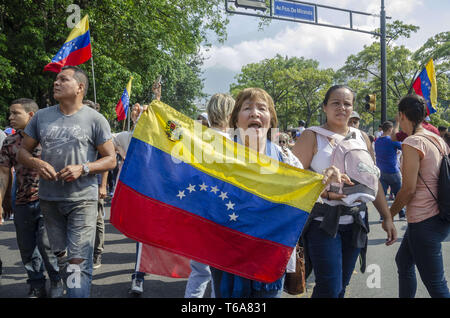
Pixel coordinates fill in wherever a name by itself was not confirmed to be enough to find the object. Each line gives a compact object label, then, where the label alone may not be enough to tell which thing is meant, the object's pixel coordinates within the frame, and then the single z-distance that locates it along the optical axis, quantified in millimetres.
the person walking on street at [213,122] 3062
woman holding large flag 2297
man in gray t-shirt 2895
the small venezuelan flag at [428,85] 8125
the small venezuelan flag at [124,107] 10270
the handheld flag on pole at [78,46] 6465
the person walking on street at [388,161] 7445
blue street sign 11922
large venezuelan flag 2305
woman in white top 2504
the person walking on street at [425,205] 2723
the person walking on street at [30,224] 3605
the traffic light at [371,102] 11906
